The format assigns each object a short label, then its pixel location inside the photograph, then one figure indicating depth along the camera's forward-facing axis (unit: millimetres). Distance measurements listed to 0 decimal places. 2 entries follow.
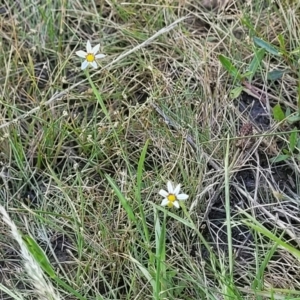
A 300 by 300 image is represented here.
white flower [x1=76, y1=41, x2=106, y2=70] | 966
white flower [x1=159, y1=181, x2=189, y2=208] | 897
